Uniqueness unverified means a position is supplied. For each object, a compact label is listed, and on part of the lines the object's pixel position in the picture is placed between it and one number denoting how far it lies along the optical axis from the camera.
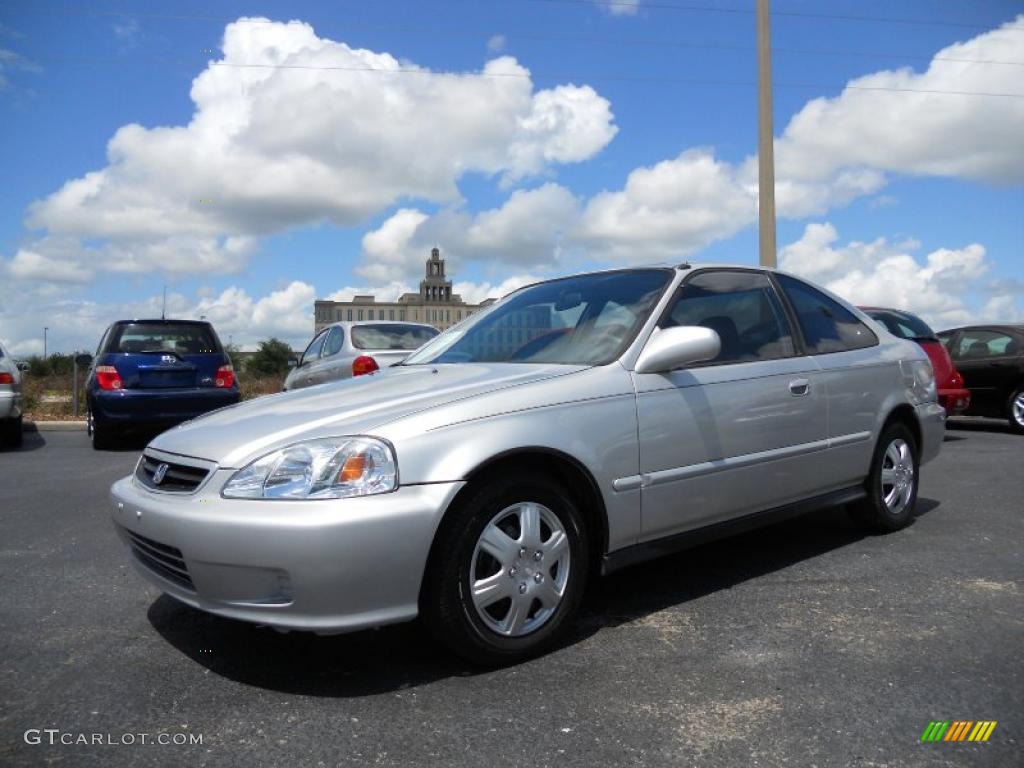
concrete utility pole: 12.81
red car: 9.03
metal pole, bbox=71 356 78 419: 13.40
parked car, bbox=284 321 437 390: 8.88
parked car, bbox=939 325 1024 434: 10.42
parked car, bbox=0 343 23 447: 9.36
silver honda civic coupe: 2.63
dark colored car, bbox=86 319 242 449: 9.31
